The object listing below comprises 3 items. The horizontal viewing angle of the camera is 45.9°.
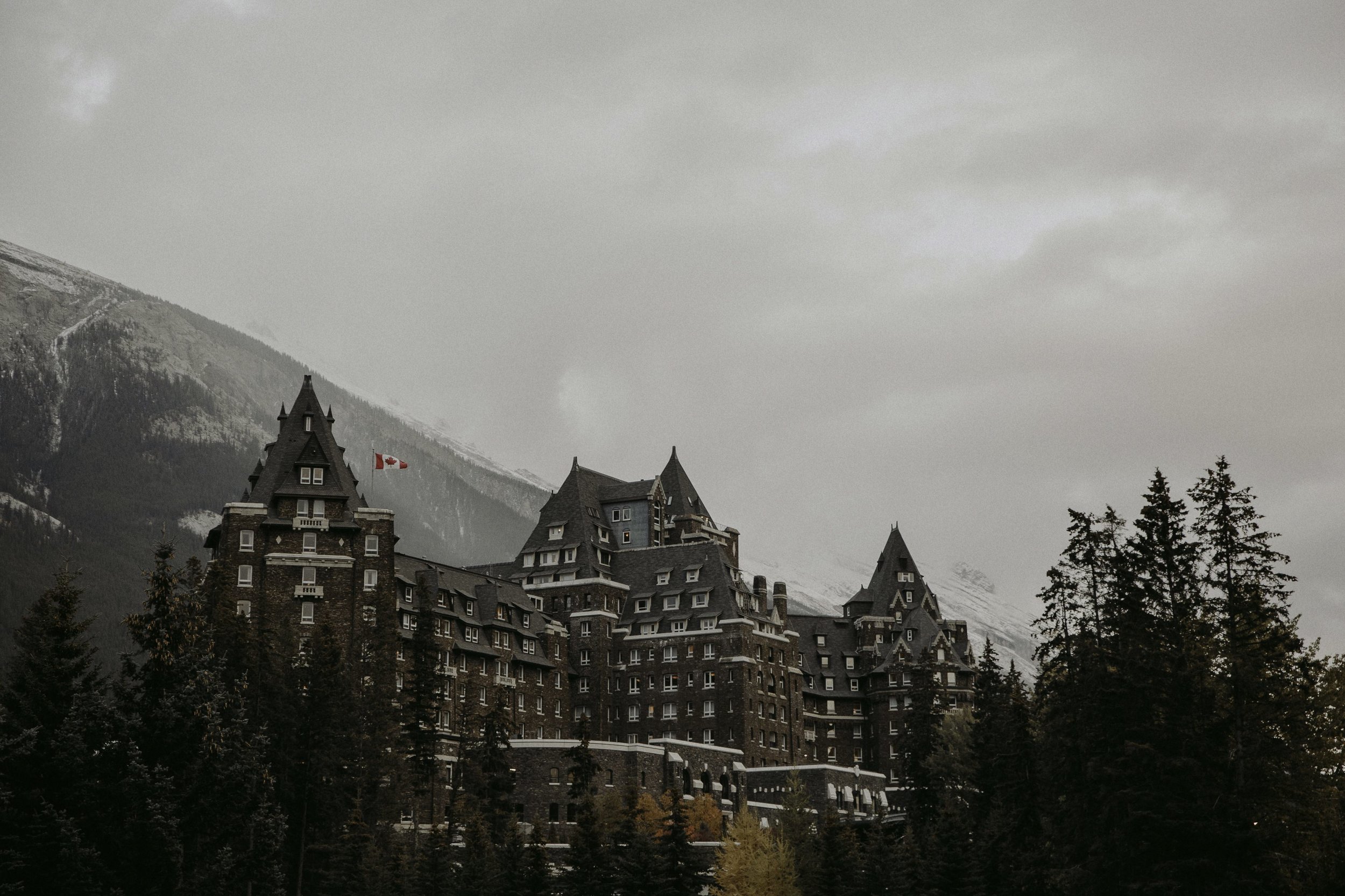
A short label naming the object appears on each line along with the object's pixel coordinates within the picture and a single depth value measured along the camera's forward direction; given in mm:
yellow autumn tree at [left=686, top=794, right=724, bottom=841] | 120875
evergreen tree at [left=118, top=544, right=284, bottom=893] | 64375
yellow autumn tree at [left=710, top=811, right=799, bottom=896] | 102125
